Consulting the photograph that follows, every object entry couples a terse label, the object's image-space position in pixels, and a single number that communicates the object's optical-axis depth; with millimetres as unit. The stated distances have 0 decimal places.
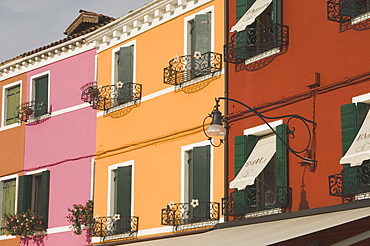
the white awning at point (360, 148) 13797
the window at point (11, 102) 25125
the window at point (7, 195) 24344
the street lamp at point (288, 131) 14906
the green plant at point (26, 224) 23016
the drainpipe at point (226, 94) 17766
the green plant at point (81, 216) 21719
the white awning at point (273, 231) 13164
